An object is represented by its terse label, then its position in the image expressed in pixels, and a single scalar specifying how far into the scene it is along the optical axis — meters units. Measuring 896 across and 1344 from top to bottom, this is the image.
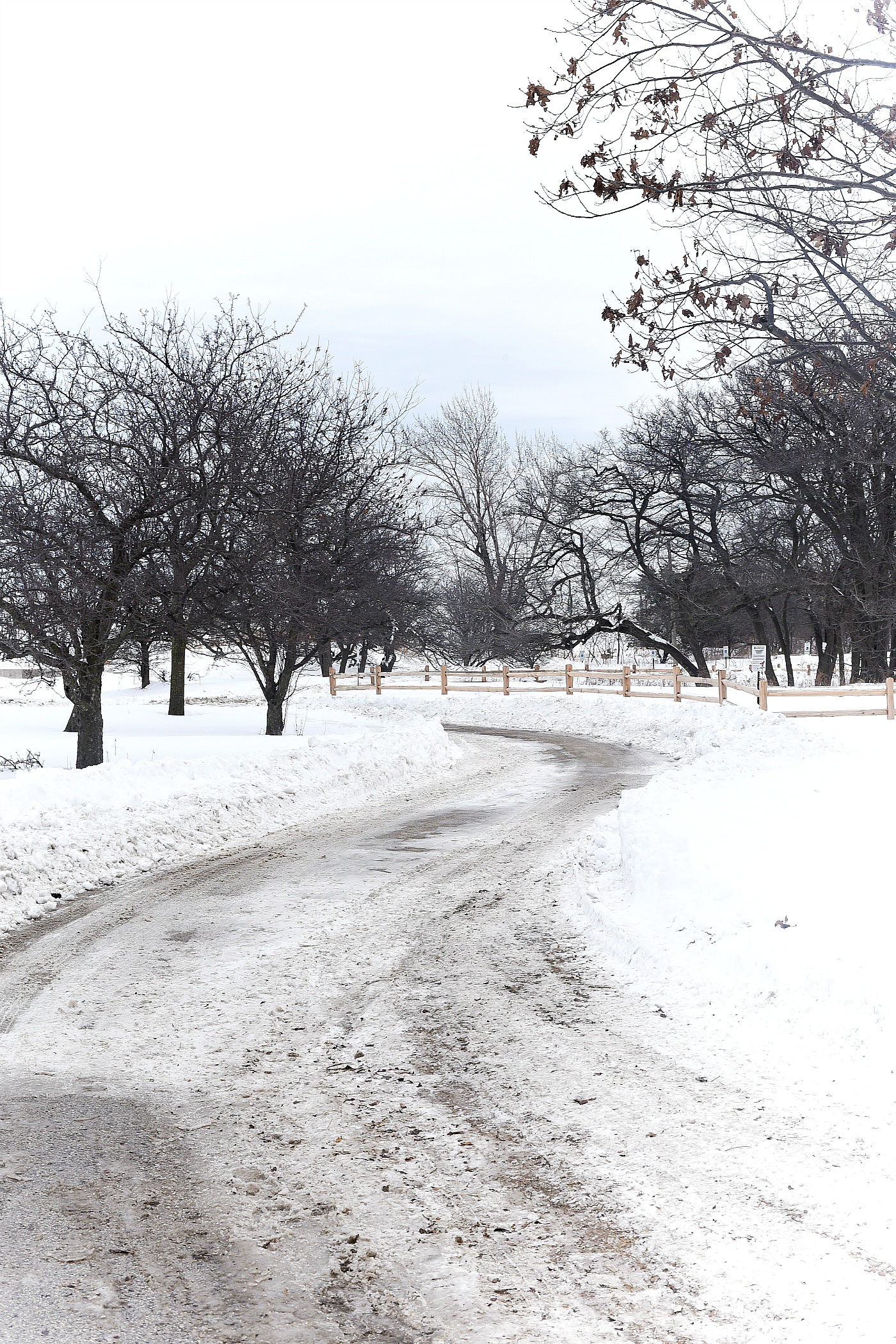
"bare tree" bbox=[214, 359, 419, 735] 16.41
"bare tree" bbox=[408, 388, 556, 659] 48.78
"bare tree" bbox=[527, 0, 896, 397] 6.34
